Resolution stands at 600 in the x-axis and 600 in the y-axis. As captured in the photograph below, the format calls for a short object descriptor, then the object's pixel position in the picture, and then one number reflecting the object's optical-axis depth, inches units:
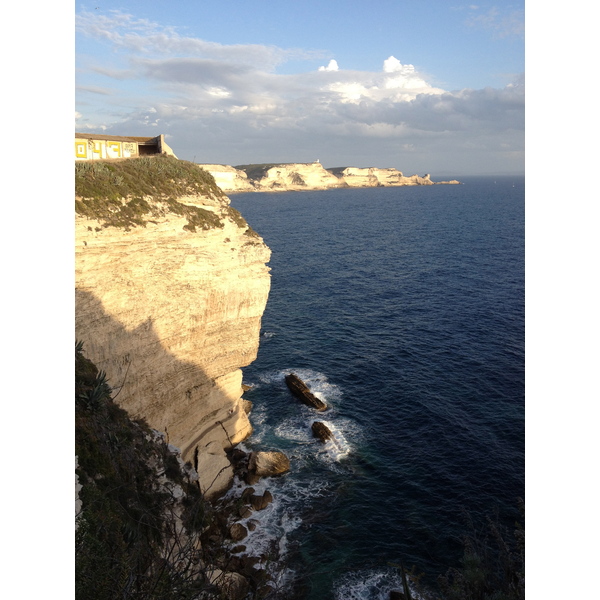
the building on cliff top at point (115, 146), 1179.9
